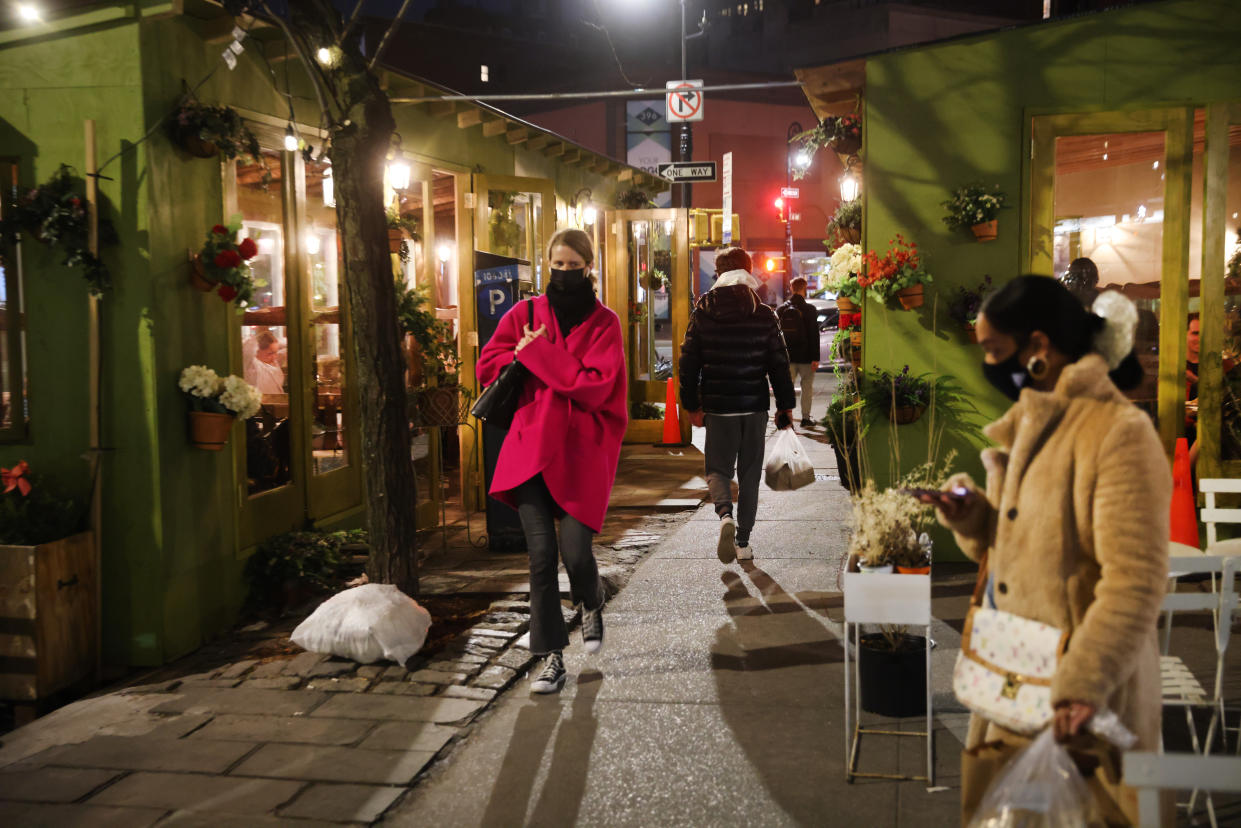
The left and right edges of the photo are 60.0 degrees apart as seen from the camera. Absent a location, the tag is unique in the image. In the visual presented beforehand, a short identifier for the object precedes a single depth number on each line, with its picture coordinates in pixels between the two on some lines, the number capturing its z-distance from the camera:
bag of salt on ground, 5.53
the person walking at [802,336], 15.76
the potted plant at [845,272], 8.09
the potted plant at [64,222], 5.45
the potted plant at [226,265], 5.88
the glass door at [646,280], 14.48
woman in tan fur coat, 2.32
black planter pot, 4.52
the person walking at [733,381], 7.26
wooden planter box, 5.29
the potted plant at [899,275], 7.23
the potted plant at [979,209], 7.13
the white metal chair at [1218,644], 3.62
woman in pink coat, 5.09
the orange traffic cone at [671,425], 14.05
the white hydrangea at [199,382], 5.82
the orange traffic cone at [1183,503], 6.77
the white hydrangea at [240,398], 5.91
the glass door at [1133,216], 7.03
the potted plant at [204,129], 5.79
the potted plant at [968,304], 7.22
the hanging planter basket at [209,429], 5.87
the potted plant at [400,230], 8.78
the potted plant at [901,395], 7.29
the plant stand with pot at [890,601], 3.96
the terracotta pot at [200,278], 5.89
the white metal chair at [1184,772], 2.06
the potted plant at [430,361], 8.47
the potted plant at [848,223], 8.51
